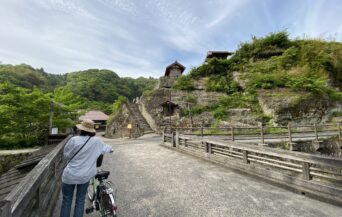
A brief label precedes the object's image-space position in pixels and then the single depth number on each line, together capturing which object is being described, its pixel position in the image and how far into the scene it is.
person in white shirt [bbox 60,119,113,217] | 2.82
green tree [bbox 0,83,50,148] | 12.07
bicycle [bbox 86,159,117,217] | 3.03
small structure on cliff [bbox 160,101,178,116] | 23.66
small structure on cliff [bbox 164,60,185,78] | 36.00
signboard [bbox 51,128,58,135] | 12.21
